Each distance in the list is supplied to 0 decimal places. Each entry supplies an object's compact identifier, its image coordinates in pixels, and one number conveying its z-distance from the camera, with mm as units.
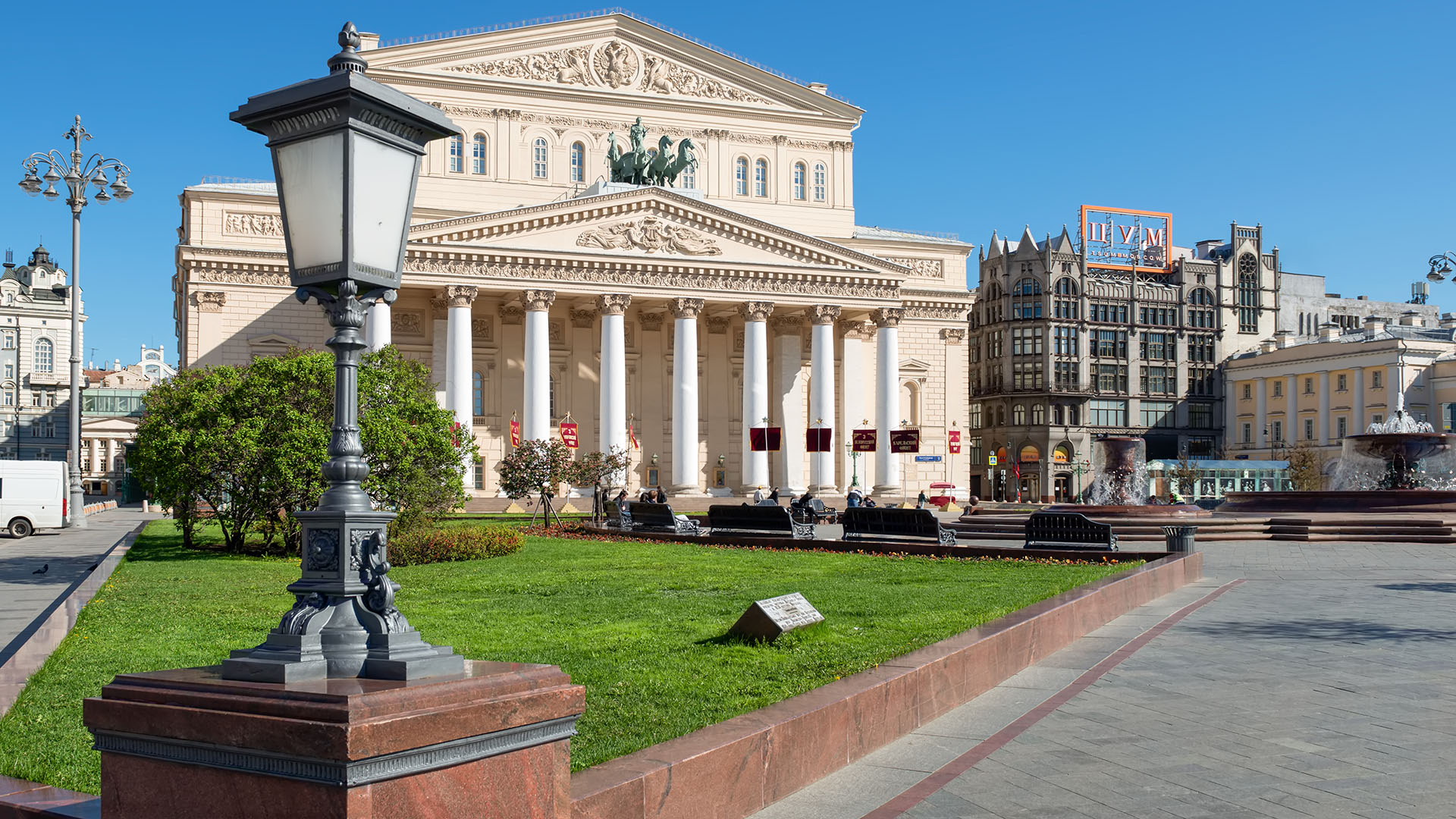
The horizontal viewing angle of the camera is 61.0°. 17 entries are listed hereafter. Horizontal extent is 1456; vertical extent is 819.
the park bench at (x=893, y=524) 27109
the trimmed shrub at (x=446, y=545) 26391
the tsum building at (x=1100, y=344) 97750
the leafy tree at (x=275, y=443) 27016
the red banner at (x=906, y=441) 61250
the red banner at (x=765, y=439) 56938
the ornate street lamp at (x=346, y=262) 4902
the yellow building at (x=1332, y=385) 91438
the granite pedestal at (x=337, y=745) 4105
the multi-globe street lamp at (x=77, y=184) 38656
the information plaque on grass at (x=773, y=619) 11156
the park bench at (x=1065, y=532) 24828
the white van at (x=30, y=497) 40375
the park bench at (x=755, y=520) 31078
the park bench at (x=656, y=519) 34281
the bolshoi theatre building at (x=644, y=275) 59438
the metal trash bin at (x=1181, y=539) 23078
